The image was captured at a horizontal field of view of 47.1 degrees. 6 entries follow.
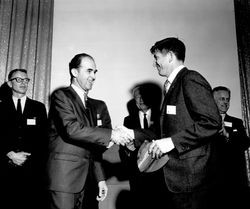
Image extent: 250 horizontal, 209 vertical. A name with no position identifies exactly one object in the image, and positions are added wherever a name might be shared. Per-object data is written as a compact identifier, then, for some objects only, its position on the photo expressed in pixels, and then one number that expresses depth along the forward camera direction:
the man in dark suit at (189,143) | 1.82
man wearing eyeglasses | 3.15
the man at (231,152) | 3.83
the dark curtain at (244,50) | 4.59
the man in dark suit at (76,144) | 2.03
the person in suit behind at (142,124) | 3.61
